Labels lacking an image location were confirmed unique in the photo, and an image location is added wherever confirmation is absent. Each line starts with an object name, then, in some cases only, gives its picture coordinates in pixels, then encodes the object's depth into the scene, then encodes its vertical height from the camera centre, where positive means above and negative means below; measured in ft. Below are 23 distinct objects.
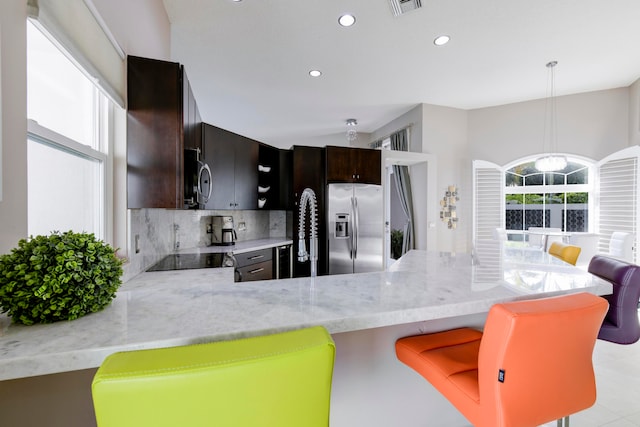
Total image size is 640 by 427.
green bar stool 1.68 -1.08
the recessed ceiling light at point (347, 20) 9.18 +6.36
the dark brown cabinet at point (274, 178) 13.84 +1.80
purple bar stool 5.94 -1.98
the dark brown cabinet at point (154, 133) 5.52 +1.56
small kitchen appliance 11.87 -0.74
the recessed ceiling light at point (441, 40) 10.37 +6.40
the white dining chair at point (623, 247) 13.42 -1.63
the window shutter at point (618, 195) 13.76 +0.90
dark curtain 18.06 +1.67
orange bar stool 2.77 -1.61
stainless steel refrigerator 14.83 -0.91
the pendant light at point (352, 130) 20.13 +6.42
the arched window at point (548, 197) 16.06 +0.91
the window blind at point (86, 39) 3.41 +2.44
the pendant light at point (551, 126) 15.92 +4.86
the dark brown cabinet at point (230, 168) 10.82 +1.88
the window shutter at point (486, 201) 17.53 +0.72
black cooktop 6.55 -1.27
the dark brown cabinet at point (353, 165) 15.12 +2.58
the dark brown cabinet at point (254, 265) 10.40 -2.11
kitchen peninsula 2.39 -1.08
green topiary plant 2.50 -0.60
